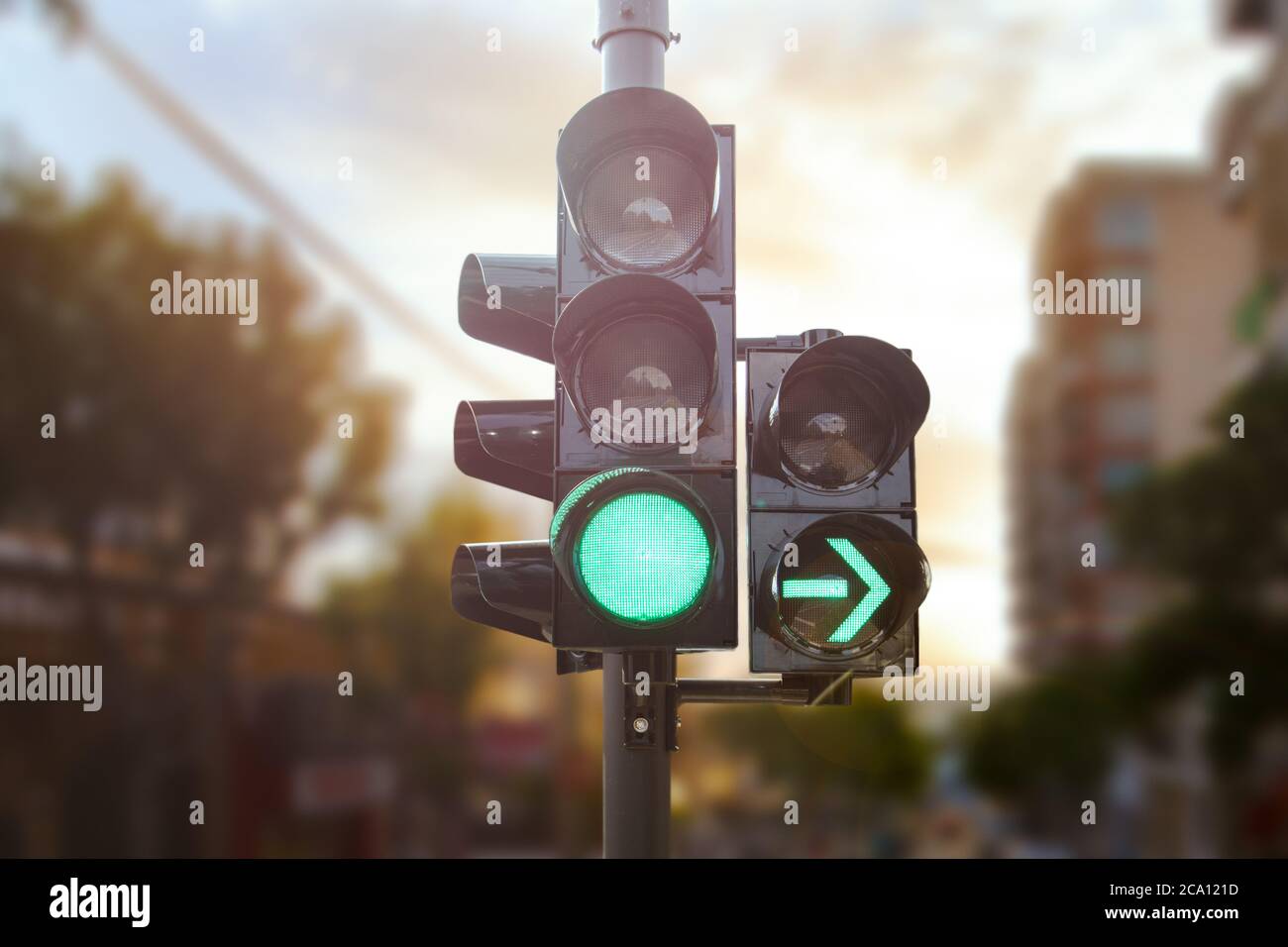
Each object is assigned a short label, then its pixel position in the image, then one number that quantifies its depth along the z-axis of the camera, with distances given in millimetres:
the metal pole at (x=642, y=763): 3420
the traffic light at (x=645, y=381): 3066
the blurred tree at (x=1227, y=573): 21859
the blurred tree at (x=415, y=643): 29297
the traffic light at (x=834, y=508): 3238
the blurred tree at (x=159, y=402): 16906
